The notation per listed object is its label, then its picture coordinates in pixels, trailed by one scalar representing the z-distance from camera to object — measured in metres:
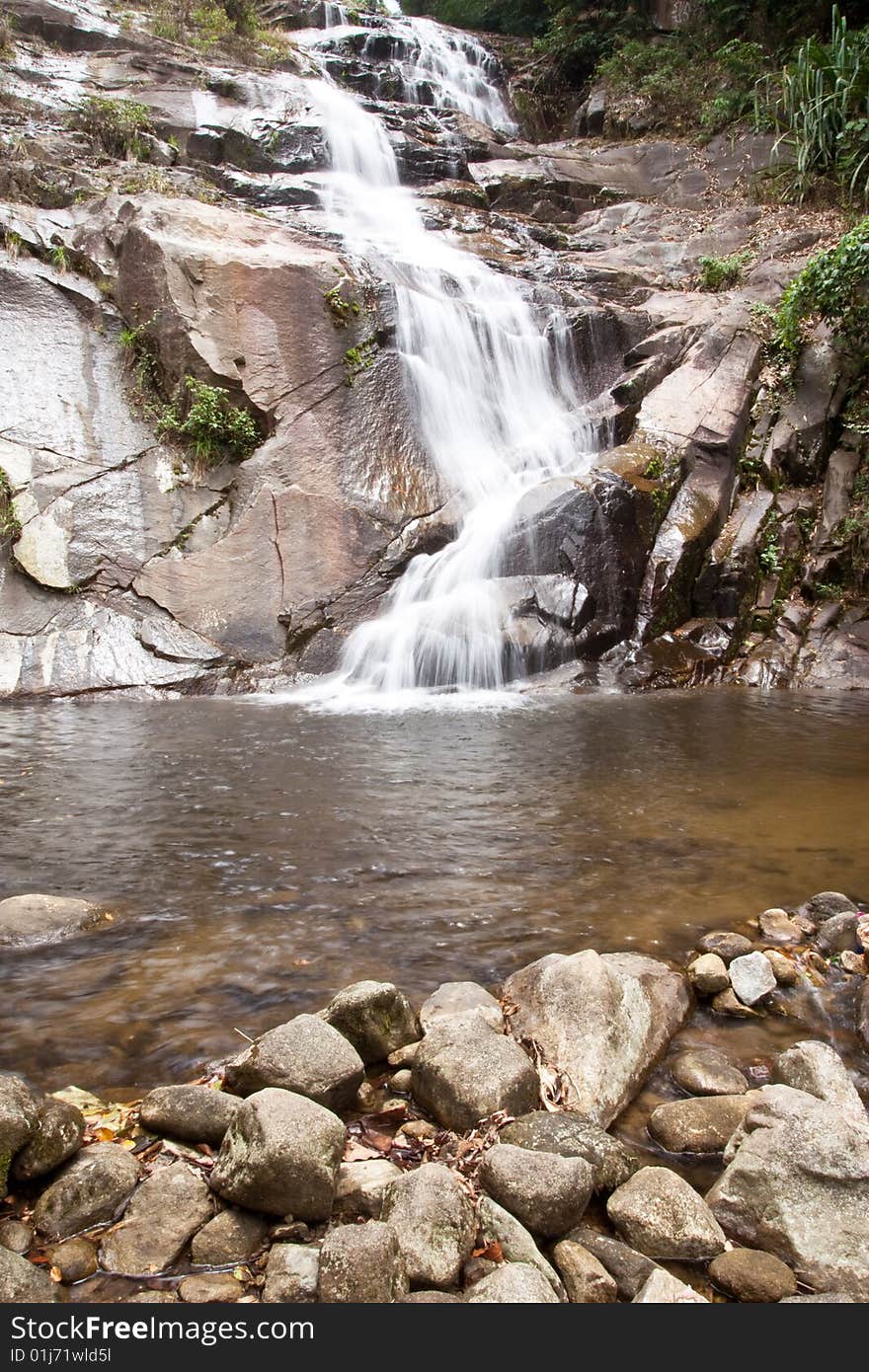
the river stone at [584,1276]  1.66
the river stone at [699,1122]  2.16
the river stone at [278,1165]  1.81
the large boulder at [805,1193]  1.75
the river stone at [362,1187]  1.88
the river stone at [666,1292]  1.59
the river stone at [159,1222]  1.70
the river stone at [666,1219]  1.80
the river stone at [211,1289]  1.62
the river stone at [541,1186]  1.81
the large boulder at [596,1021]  2.35
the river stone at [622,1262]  1.70
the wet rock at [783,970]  2.96
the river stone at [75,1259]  1.66
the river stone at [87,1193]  1.76
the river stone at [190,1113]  2.03
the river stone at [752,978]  2.85
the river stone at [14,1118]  1.80
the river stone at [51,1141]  1.82
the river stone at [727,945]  3.09
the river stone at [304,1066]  2.17
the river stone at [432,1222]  1.66
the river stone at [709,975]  2.88
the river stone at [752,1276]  1.68
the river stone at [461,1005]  2.60
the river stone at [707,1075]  2.38
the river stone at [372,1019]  2.46
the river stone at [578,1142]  1.99
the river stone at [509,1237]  1.70
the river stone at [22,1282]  1.53
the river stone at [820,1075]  2.25
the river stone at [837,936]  3.18
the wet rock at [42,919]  3.19
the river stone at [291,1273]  1.62
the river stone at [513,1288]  1.55
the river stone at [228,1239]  1.73
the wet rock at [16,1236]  1.70
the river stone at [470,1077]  2.18
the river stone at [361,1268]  1.58
